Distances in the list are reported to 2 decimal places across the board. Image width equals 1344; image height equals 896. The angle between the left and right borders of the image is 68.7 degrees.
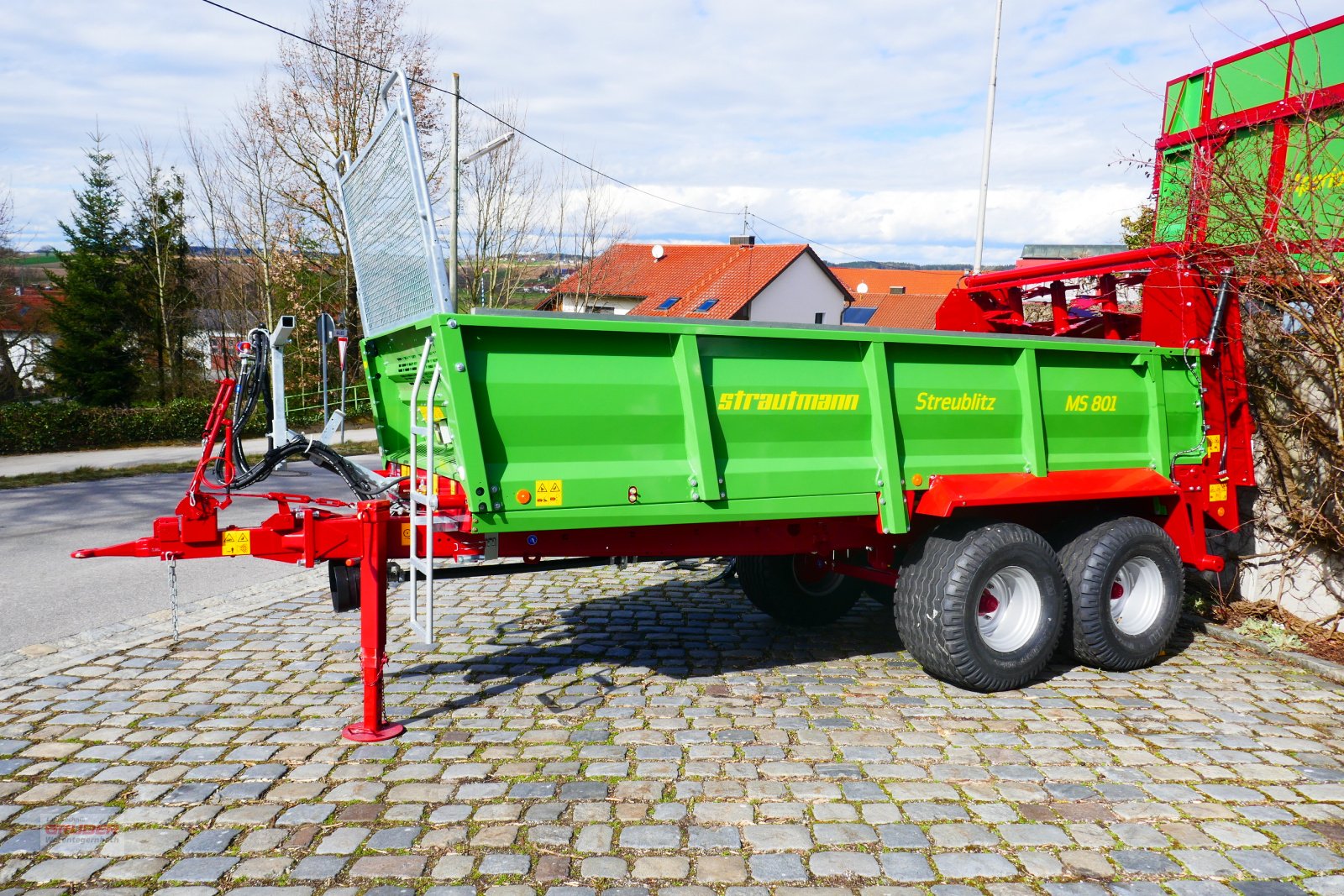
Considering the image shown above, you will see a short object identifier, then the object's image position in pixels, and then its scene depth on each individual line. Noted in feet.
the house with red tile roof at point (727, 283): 146.72
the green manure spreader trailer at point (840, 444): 14.17
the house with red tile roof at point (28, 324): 84.89
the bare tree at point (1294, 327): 19.31
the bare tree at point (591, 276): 100.68
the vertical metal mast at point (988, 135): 57.21
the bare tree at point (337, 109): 87.04
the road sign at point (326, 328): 36.99
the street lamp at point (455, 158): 60.64
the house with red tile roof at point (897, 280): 215.92
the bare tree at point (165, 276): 85.76
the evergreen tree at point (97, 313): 79.46
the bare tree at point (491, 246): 89.71
